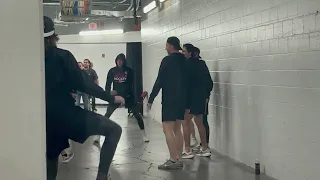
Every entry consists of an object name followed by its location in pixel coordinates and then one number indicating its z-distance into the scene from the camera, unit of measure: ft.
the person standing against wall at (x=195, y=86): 23.31
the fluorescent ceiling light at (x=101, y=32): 54.55
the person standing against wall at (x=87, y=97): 40.63
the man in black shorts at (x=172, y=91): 20.58
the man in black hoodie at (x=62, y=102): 11.96
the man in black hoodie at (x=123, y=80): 28.91
